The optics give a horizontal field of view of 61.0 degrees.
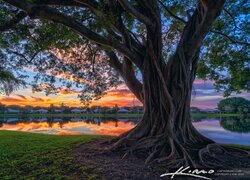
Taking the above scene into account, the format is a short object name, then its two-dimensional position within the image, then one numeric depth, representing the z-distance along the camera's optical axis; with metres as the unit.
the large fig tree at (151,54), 5.53
